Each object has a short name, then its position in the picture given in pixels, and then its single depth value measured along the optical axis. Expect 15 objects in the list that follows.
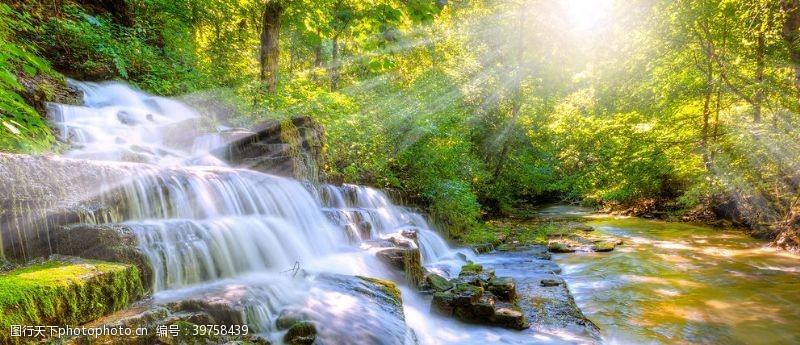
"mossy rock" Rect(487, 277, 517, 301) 6.25
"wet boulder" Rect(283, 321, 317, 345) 3.82
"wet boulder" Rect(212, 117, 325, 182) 8.80
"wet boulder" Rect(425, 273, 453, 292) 6.68
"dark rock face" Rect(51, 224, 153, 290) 4.03
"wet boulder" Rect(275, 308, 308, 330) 4.05
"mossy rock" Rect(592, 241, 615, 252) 10.76
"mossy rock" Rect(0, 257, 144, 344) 2.83
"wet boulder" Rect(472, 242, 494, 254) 11.01
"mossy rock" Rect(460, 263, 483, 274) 7.69
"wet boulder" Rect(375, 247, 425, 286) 6.69
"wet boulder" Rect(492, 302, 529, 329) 5.45
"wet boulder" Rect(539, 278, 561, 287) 7.23
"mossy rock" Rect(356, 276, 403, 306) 4.88
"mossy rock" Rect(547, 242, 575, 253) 10.85
